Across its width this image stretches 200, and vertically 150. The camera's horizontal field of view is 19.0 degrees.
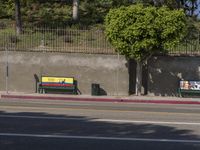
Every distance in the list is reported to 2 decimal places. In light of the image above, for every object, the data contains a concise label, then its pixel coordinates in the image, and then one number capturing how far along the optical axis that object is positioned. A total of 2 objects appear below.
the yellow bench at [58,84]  29.89
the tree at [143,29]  27.88
